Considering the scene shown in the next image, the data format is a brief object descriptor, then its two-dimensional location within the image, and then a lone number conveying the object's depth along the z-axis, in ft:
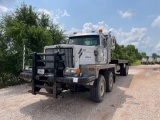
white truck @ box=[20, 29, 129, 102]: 11.24
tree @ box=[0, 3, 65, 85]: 20.12
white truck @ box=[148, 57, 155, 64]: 85.77
